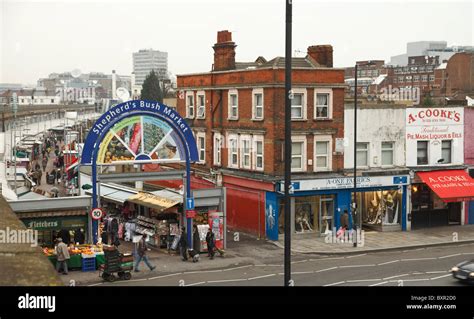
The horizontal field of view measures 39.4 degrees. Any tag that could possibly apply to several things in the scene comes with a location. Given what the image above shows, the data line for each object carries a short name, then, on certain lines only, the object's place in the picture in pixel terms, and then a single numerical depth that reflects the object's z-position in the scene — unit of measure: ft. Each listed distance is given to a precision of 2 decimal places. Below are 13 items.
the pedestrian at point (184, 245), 86.28
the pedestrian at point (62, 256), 75.61
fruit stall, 79.00
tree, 408.67
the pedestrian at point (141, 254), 79.05
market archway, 87.04
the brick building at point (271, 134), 106.83
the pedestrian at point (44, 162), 203.74
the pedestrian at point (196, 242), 86.48
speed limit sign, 83.56
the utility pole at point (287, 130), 39.50
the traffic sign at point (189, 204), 90.85
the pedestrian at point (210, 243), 88.48
